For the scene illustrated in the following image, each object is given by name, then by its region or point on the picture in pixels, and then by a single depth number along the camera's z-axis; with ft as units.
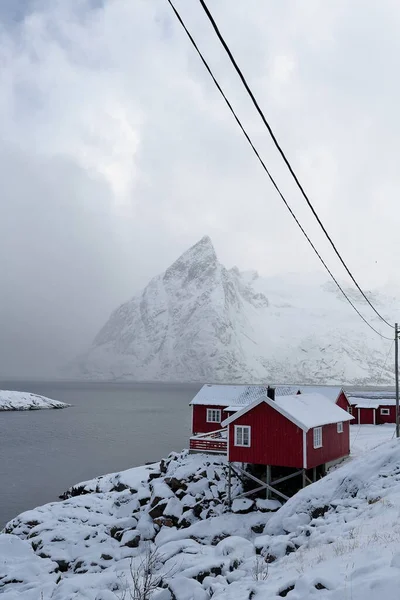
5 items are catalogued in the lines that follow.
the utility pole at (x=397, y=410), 101.09
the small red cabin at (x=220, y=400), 143.43
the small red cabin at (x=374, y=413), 187.42
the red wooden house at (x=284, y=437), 95.40
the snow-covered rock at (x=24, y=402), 423.23
